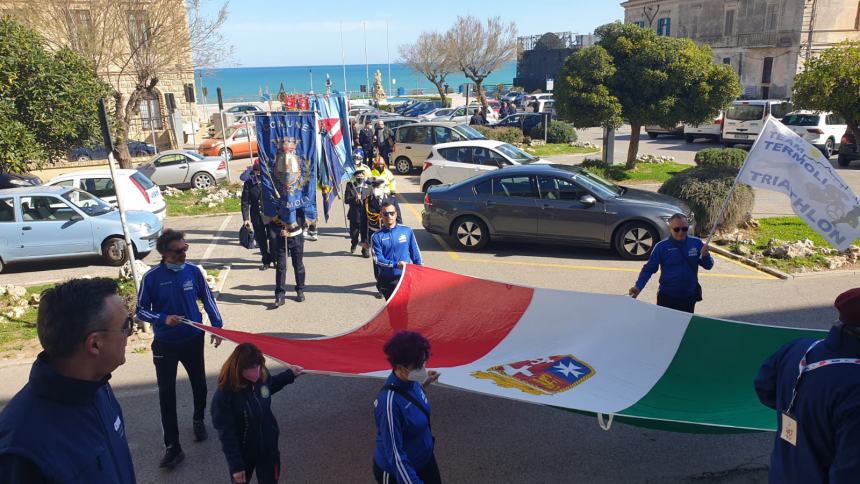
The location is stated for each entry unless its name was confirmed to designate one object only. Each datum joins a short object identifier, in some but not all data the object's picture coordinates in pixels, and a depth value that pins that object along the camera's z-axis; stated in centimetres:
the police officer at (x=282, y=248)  930
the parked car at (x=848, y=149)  2127
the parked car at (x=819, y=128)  2397
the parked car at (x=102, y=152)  2666
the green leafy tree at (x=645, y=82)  1738
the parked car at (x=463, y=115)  3636
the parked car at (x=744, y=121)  2700
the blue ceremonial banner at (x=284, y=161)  938
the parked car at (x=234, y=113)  3517
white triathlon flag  552
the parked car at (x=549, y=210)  1153
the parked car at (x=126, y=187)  1403
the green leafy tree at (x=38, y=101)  1170
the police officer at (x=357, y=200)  1153
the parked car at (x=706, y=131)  2877
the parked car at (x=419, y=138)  2180
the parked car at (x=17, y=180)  1523
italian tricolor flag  482
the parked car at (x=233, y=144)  2794
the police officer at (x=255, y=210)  1090
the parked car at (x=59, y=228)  1167
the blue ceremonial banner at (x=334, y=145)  1022
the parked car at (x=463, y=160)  1678
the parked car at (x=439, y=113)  3734
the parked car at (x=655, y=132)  3188
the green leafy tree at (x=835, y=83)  1811
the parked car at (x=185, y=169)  2055
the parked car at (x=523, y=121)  3045
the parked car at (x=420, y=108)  4147
